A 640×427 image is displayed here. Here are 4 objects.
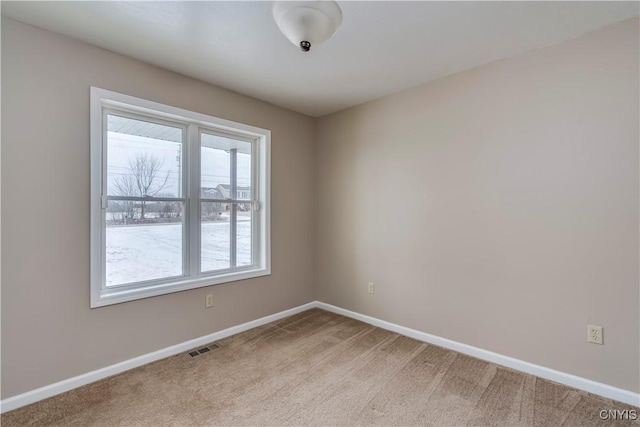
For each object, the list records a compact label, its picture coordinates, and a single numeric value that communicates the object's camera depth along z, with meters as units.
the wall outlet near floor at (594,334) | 2.02
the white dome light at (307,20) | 1.42
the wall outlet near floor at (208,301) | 2.85
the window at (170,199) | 2.33
